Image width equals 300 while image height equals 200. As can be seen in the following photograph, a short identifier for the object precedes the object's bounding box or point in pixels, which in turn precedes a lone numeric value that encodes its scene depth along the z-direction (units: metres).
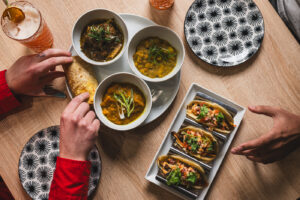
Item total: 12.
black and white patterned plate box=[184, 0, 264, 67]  0.91
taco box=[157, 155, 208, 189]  0.87
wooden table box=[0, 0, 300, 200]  0.90
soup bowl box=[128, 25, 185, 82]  0.86
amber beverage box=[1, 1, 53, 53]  0.86
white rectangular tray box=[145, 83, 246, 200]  0.89
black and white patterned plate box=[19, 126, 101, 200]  0.88
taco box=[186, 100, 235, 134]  0.90
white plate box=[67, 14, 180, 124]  0.89
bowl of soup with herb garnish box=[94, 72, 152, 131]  0.85
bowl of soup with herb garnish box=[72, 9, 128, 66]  0.87
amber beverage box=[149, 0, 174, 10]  0.91
